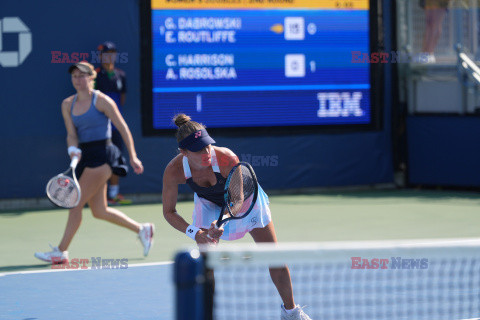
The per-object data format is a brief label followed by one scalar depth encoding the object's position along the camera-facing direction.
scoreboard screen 23.23
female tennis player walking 15.84
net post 5.88
